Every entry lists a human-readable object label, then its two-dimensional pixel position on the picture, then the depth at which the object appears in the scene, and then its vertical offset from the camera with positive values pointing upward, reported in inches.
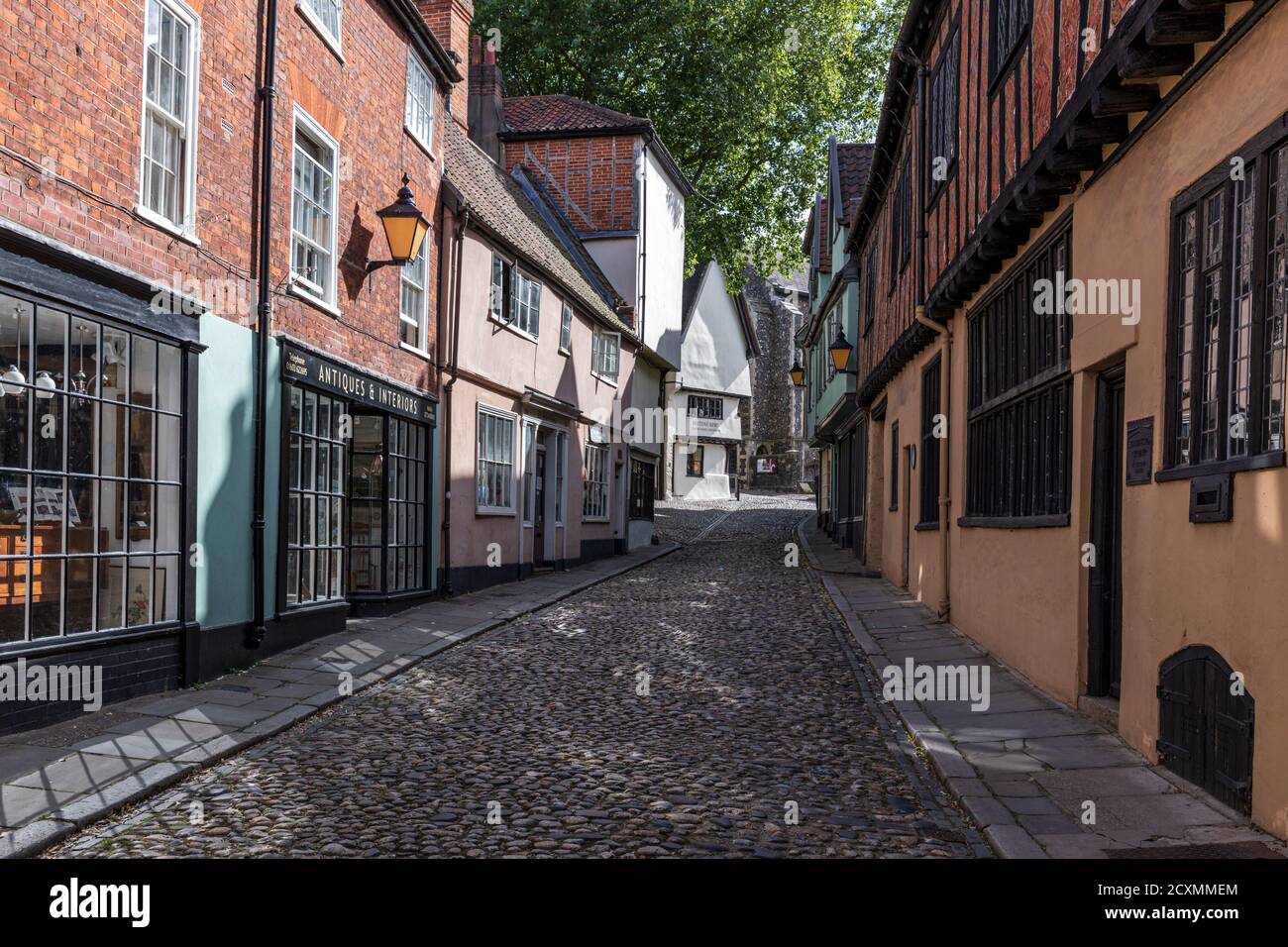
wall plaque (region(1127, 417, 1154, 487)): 247.3 +7.2
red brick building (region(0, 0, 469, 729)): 270.4 +44.8
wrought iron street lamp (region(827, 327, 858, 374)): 879.7 +104.9
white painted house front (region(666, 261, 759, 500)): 1923.0 +164.6
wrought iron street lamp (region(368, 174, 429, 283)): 473.1 +108.8
